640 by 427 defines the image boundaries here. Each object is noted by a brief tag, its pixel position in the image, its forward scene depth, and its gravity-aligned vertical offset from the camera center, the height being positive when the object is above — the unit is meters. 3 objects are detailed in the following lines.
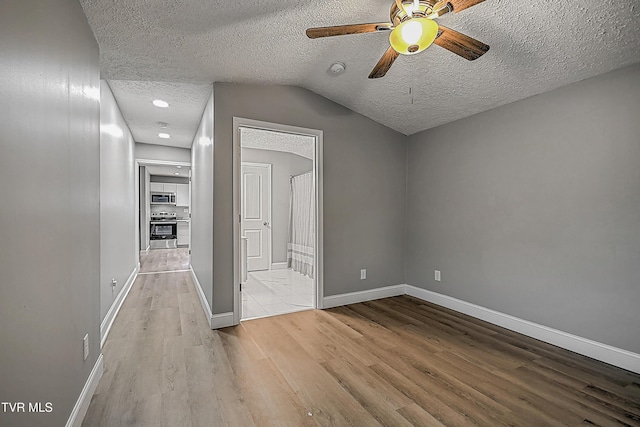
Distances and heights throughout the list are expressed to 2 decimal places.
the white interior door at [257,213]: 5.81 +0.02
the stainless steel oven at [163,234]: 9.25 -0.67
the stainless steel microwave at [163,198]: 9.43 +0.50
